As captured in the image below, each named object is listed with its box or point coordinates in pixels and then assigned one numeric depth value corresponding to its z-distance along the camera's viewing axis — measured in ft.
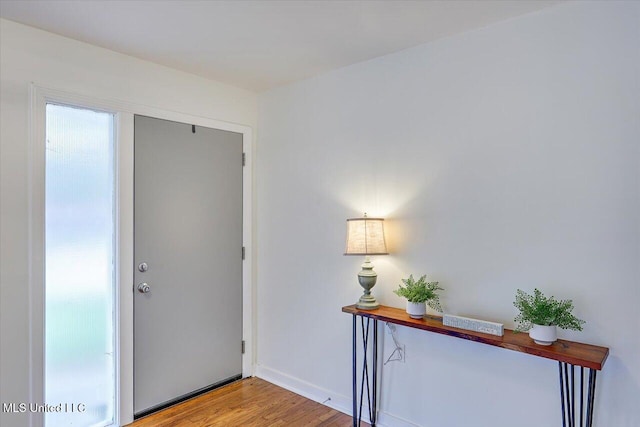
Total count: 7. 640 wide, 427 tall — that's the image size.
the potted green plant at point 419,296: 7.13
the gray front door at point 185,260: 8.78
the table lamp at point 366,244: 7.76
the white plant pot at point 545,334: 5.70
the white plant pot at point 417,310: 7.14
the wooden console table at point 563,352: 5.37
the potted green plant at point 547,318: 5.66
